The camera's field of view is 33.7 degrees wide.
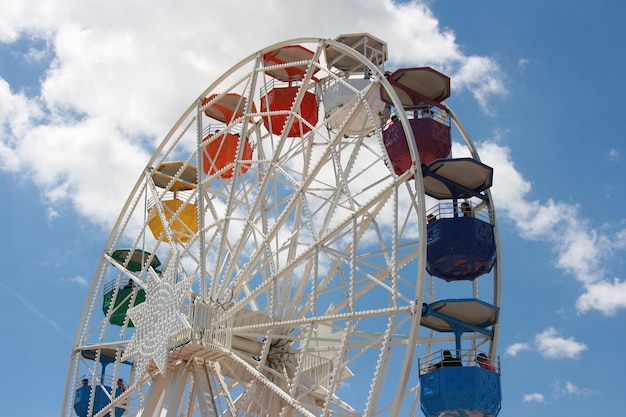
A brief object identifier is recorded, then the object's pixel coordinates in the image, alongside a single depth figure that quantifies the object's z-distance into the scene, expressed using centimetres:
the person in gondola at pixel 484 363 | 1820
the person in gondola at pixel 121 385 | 2680
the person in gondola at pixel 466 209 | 1934
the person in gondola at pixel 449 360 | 1803
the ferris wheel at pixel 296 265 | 1798
